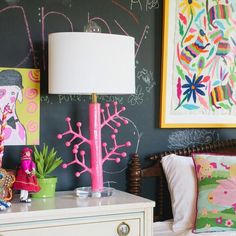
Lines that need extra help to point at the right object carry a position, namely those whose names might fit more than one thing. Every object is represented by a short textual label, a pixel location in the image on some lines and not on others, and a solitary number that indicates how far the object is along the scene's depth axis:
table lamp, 1.97
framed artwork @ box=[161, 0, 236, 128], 2.53
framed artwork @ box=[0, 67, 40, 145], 2.18
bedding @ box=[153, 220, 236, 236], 2.13
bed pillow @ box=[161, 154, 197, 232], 2.28
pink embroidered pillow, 2.16
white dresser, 1.79
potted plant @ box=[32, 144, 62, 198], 2.06
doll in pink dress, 1.95
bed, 2.41
